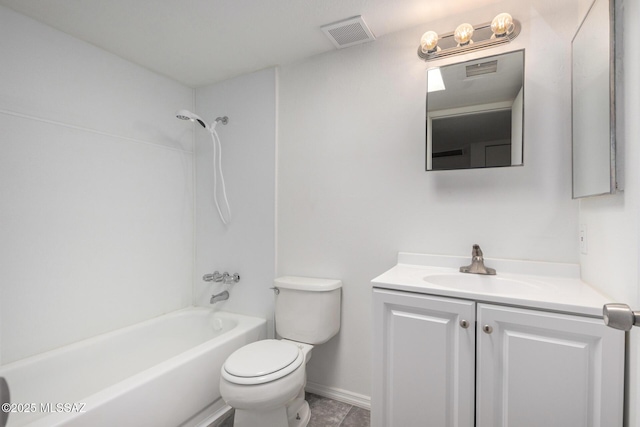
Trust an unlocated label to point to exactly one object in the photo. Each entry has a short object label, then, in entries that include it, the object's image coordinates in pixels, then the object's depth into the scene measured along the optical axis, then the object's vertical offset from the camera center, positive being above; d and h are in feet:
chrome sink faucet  4.86 -0.83
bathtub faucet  7.58 -1.63
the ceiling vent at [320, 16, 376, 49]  5.52 +3.53
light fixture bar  4.90 +2.95
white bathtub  4.16 -2.83
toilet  4.48 -2.43
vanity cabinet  3.15 -1.79
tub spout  7.54 -2.12
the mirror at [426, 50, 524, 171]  4.83 +1.74
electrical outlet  4.31 -0.34
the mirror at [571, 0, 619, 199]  3.19 +1.38
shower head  6.94 +2.29
